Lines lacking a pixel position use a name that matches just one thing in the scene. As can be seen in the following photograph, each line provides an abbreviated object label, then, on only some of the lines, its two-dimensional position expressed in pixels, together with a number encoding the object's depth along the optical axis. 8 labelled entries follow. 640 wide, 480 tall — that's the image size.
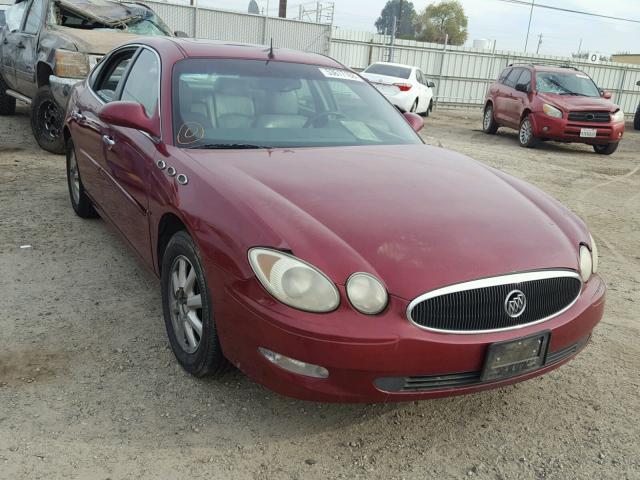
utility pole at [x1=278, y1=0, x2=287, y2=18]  28.80
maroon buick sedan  2.18
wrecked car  6.91
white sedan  15.28
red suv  11.55
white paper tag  3.93
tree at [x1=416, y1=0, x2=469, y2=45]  76.38
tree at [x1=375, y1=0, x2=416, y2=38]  81.85
